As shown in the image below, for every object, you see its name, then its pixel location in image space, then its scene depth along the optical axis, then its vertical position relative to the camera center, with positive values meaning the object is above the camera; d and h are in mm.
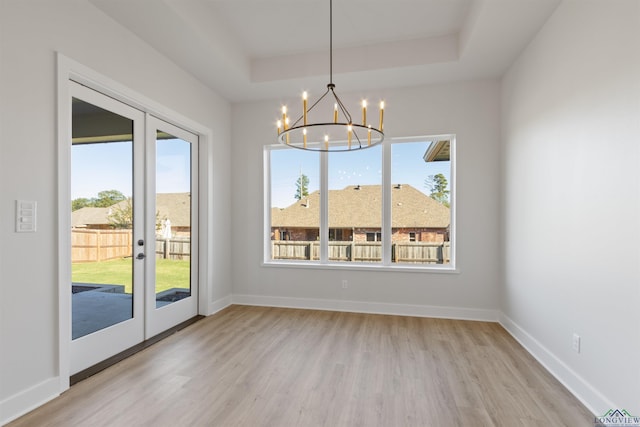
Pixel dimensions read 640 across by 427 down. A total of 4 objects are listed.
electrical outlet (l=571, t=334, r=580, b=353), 2318 -942
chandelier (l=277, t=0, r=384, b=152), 4336 +1119
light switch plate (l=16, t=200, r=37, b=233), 2039 -20
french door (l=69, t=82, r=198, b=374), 2602 -126
